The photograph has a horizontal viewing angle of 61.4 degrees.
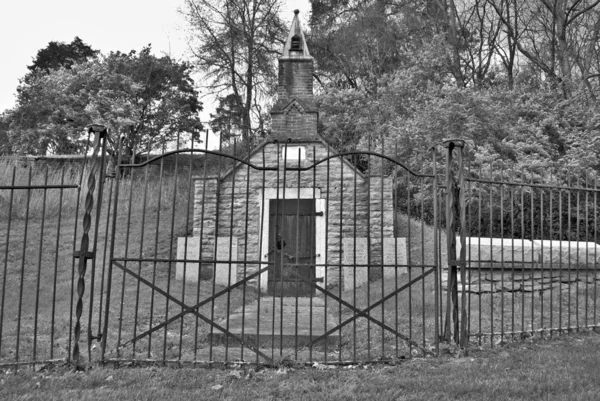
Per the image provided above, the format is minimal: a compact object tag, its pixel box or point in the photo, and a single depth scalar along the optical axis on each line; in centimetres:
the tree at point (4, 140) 2193
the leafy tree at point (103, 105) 2111
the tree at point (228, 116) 2266
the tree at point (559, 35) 1594
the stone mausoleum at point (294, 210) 1138
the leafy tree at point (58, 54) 2539
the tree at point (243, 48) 2261
